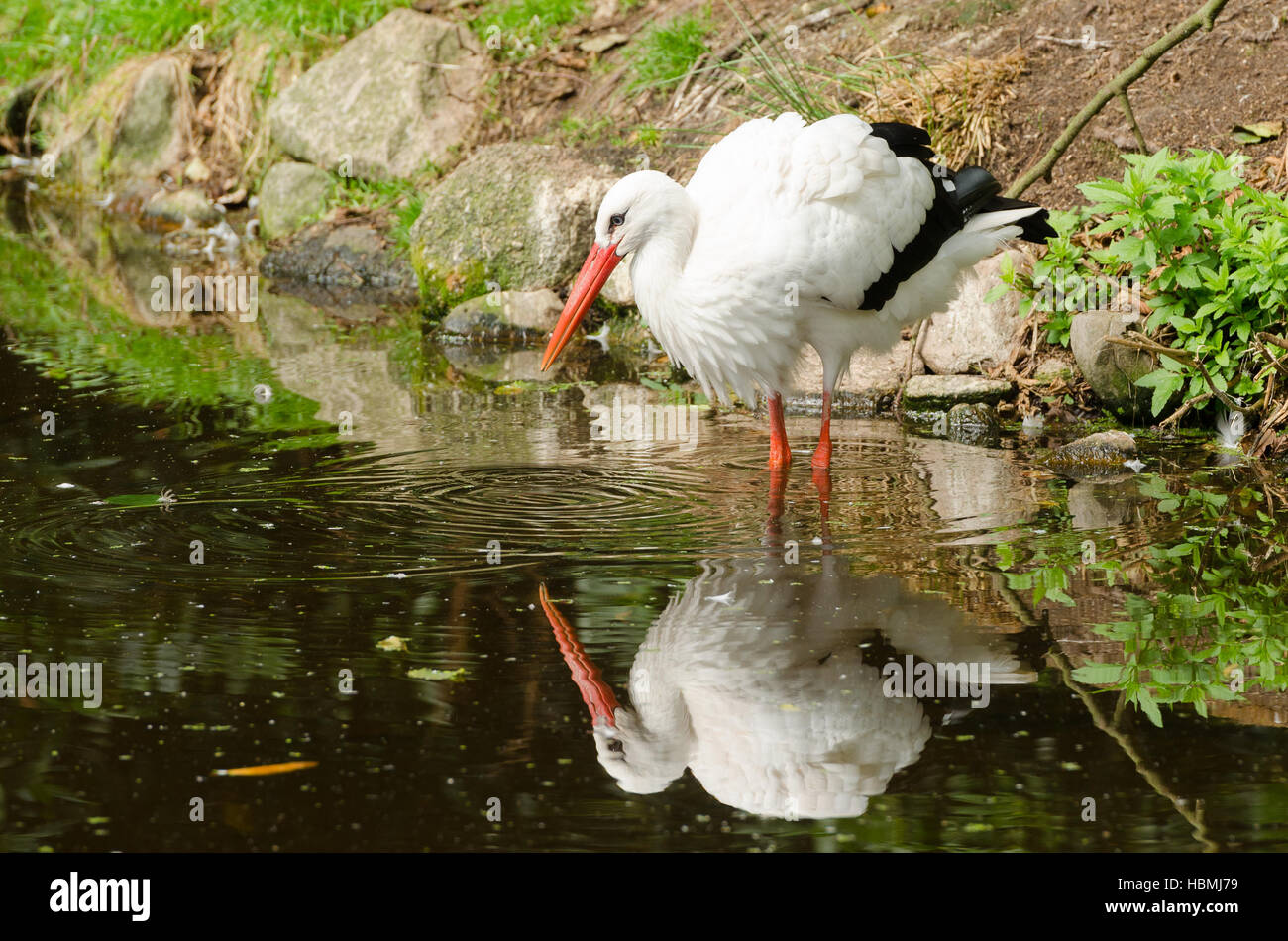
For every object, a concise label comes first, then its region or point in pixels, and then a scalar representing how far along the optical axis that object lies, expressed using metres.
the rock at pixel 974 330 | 7.43
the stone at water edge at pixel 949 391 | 7.08
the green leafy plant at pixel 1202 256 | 6.08
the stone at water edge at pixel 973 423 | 6.84
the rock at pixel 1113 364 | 6.66
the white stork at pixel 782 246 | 5.65
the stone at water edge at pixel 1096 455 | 6.09
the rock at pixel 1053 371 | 7.07
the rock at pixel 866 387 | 7.46
